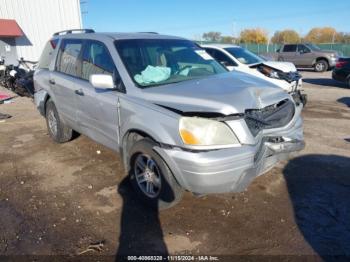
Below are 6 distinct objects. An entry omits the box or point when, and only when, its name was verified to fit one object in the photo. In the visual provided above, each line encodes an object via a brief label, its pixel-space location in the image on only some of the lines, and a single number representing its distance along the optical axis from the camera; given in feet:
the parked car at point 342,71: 41.88
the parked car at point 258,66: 27.43
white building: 58.59
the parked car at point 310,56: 66.08
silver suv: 10.19
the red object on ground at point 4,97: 35.83
